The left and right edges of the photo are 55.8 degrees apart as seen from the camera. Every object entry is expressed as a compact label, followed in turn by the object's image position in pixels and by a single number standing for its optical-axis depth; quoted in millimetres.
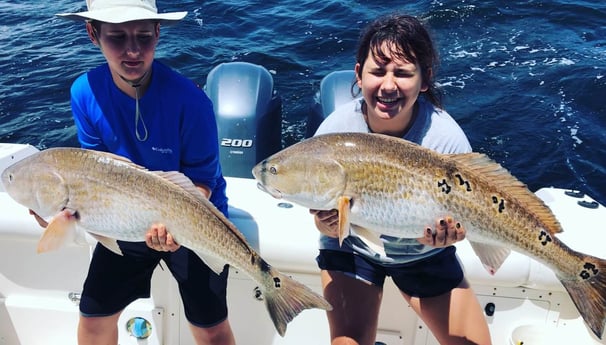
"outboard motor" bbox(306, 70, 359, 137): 4828
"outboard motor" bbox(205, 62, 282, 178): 4691
